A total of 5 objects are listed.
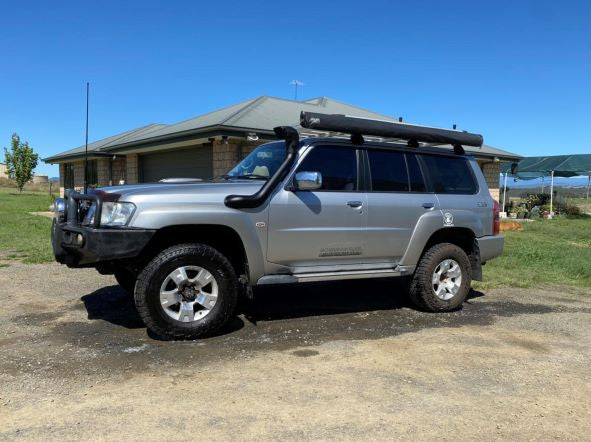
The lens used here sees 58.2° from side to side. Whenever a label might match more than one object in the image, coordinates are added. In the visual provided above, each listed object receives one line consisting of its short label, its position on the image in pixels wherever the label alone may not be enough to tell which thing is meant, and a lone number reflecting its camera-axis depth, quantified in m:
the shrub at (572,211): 25.09
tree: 47.66
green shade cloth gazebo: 23.98
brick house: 14.50
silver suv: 4.62
